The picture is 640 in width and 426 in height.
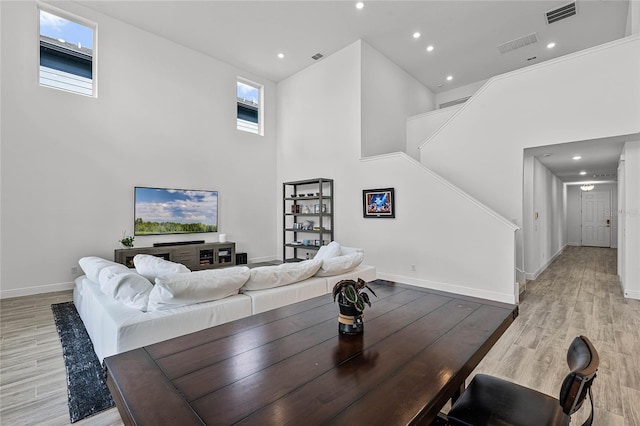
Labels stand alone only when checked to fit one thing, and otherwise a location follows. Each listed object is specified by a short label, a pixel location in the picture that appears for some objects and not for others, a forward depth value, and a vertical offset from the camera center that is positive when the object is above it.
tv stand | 5.14 -0.78
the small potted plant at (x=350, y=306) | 1.44 -0.45
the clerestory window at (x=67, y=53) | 4.86 +2.78
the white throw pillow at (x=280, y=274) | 2.52 -0.55
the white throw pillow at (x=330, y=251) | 3.81 -0.50
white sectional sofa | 1.98 -0.67
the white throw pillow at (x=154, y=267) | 2.57 -0.47
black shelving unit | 6.67 -0.09
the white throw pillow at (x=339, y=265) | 3.03 -0.55
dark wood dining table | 0.89 -0.60
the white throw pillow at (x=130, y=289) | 2.14 -0.55
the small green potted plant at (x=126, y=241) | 5.29 -0.47
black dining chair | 0.93 -0.83
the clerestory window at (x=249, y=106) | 7.39 +2.78
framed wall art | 5.65 +0.20
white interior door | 10.32 -0.23
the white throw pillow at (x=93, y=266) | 2.66 -0.48
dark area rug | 2.02 -1.29
